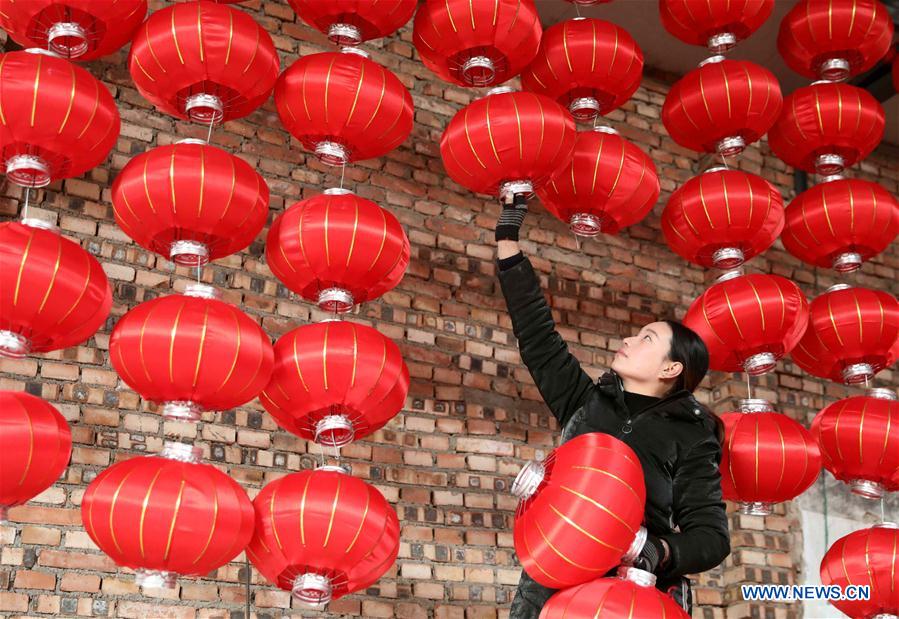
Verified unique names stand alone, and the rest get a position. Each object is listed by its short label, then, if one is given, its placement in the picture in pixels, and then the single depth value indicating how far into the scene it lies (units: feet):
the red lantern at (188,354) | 7.55
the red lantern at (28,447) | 7.21
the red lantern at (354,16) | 9.29
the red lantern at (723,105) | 10.92
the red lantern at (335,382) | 8.13
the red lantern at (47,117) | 7.82
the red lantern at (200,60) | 8.44
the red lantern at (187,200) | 8.02
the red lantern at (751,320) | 10.18
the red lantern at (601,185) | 9.86
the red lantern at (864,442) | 10.56
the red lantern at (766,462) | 9.93
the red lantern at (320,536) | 7.67
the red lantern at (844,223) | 11.35
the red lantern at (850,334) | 10.94
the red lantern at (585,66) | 10.33
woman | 7.81
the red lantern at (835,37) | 11.81
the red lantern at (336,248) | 8.42
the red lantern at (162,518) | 7.13
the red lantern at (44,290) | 7.39
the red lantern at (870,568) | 10.07
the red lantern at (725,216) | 10.51
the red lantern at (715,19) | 11.08
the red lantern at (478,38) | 9.50
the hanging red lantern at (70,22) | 8.28
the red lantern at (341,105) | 8.91
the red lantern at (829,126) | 11.69
